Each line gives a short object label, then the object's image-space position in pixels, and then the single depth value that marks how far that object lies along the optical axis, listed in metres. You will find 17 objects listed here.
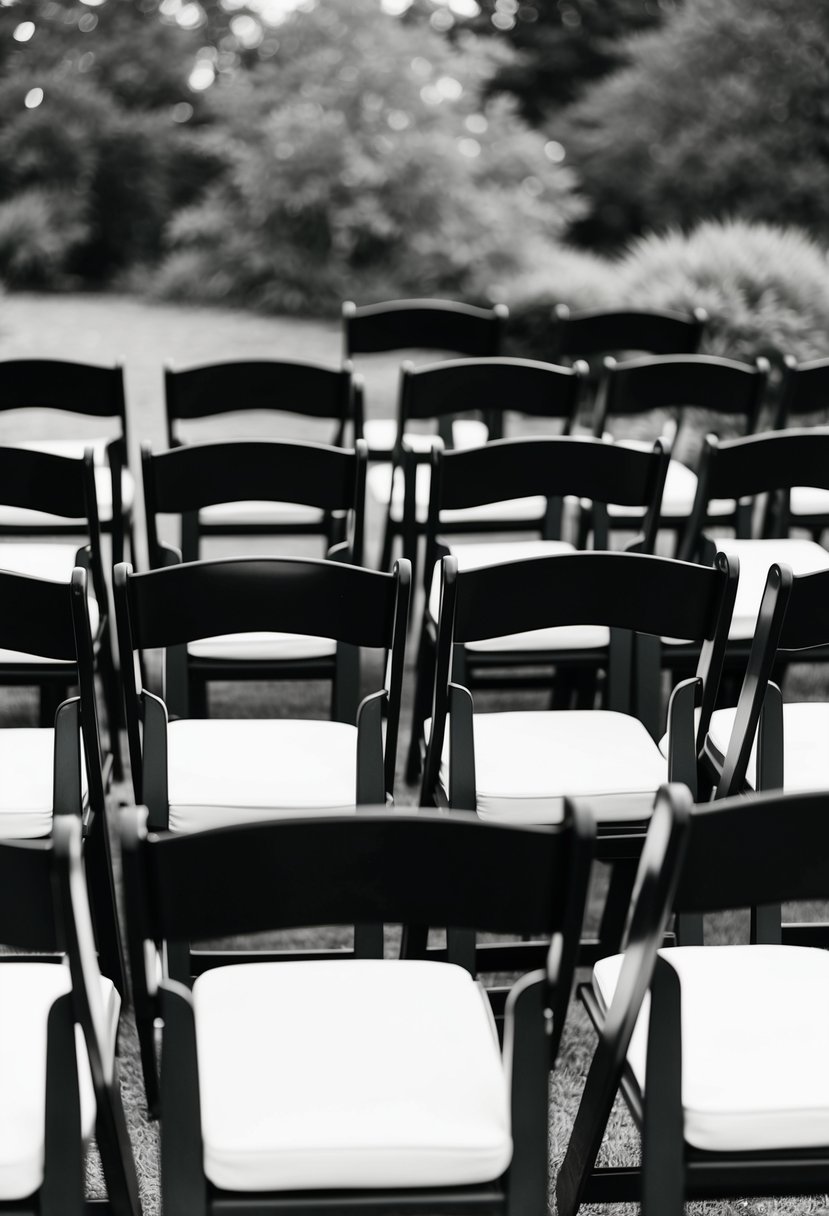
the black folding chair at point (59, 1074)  1.41
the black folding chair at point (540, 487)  2.99
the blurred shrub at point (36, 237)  12.32
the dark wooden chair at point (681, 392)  4.04
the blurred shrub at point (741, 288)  6.64
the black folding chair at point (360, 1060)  1.45
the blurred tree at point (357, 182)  11.19
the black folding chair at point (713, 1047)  1.49
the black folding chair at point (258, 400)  3.82
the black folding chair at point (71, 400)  3.71
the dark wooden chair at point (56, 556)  2.85
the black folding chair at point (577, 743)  2.30
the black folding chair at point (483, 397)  3.88
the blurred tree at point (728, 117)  14.77
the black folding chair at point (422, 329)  5.05
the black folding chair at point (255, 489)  2.93
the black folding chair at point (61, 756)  2.17
